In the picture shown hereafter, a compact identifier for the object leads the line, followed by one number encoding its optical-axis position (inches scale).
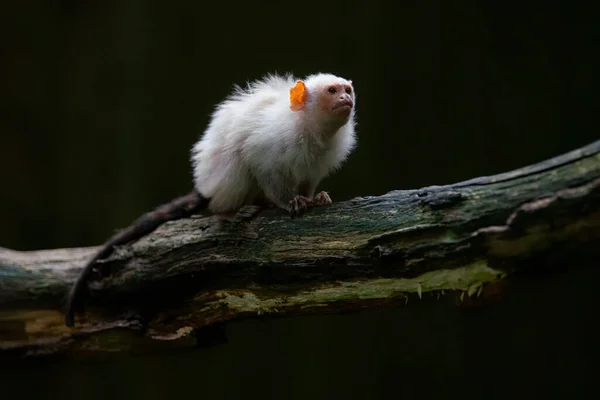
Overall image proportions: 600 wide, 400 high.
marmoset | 237.6
